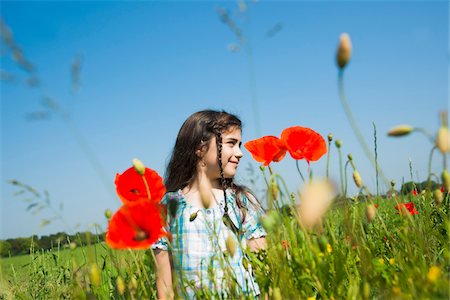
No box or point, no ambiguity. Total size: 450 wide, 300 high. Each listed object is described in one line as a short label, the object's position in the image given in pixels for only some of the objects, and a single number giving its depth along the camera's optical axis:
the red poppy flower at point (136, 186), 0.52
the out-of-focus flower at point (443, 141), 0.34
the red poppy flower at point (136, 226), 0.45
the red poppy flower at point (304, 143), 0.55
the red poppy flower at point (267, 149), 0.58
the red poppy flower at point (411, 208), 0.75
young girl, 0.83
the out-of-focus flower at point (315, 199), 0.34
